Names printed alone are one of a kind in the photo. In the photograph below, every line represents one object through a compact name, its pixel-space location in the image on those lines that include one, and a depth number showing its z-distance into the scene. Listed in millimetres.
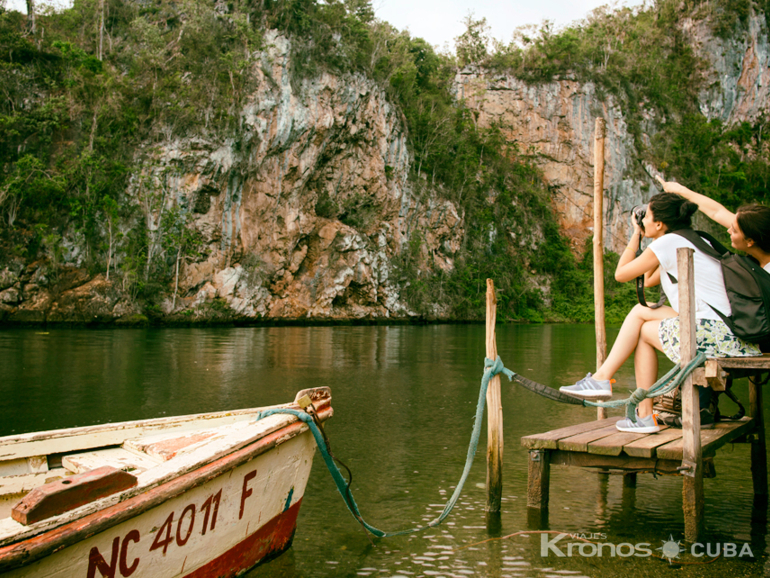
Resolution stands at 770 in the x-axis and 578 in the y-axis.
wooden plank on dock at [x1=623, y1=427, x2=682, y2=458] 3840
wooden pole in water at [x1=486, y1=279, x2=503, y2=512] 4352
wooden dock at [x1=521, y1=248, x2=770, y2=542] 3738
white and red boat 2332
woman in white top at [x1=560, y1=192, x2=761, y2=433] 4016
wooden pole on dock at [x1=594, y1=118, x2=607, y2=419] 5633
